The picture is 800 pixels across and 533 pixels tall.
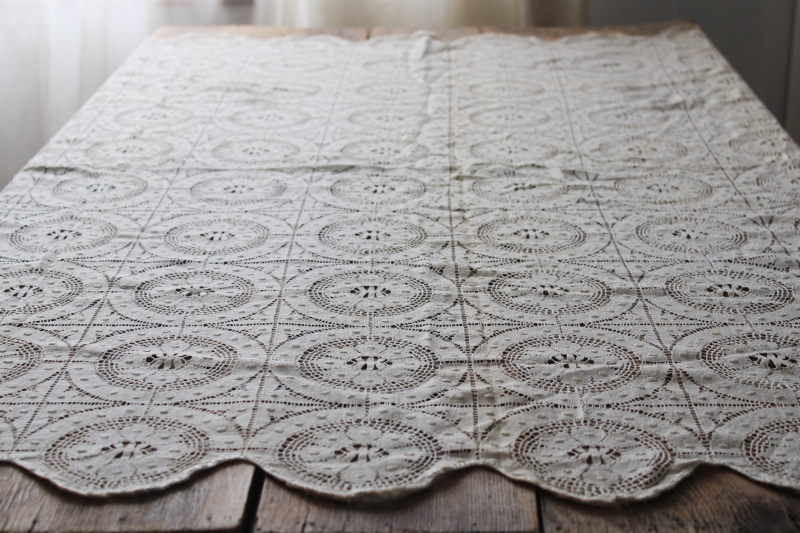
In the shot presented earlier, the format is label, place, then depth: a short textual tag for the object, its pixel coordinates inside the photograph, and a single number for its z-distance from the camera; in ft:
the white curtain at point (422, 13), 8.56
